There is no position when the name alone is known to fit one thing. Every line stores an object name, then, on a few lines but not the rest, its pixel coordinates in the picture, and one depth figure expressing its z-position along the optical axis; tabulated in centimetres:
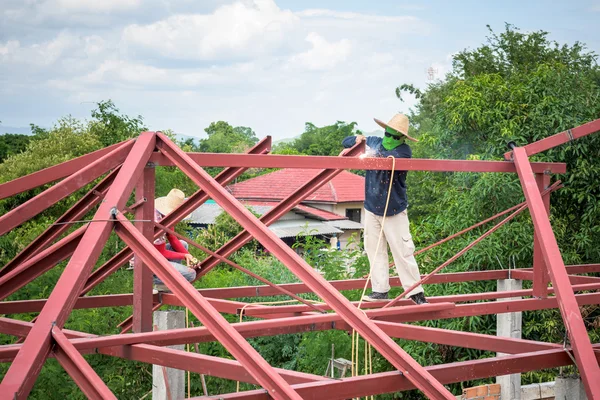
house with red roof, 3619
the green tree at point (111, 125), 2339
